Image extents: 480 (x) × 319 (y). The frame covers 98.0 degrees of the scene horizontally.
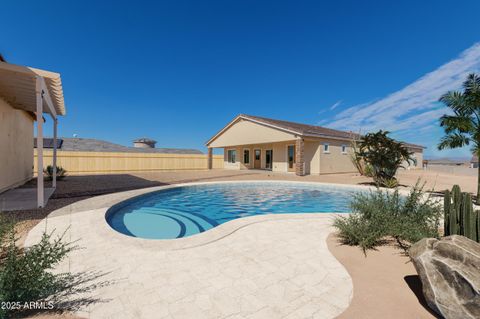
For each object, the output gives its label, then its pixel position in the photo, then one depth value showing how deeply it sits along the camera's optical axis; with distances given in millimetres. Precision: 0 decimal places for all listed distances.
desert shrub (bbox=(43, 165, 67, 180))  13445
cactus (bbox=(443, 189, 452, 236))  3826
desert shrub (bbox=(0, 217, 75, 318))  2083
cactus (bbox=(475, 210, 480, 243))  3502
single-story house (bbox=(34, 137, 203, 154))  27281
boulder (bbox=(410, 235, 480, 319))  2105
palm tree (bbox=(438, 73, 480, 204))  8562
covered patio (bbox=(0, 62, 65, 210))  6175
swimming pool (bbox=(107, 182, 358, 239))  6875
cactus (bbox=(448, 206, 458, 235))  3658
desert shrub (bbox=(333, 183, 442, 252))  4169
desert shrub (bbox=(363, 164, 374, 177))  14325
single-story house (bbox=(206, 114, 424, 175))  18953
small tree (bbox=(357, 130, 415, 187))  12930
